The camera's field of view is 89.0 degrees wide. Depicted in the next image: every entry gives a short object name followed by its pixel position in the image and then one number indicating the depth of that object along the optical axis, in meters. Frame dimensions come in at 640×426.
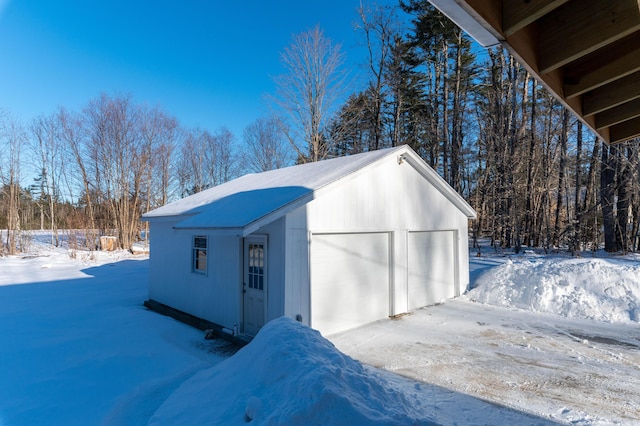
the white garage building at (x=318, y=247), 6.03
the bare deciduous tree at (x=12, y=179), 19.20
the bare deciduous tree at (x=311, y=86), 17.36
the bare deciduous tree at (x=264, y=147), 24.63
